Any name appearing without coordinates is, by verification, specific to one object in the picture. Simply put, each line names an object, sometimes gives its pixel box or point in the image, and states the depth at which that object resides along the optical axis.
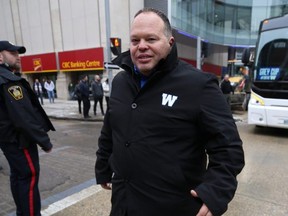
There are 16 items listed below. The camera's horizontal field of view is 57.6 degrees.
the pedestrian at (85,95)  11.16
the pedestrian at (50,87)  18.58
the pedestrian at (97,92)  11.80
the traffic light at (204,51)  14.44
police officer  2.63
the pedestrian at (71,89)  20.27
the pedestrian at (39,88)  18.25
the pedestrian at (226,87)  12.16
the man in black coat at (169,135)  1.49
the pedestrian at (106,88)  11.95
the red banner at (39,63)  20.52
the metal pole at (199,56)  14.96
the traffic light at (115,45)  9.80
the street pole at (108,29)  10.07
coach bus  6.77
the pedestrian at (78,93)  11.48
